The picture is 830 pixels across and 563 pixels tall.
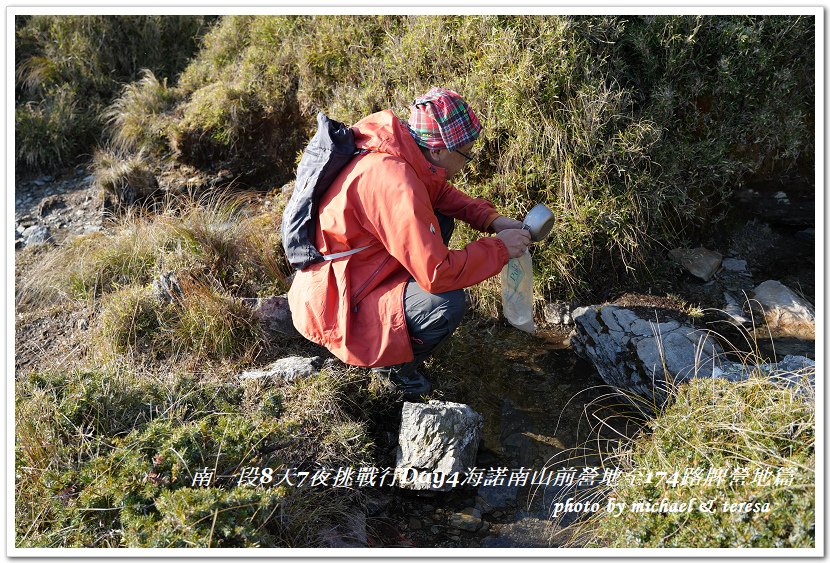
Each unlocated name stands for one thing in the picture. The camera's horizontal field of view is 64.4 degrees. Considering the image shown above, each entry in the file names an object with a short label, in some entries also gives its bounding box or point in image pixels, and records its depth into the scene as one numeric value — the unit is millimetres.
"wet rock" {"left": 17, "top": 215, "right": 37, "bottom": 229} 6473
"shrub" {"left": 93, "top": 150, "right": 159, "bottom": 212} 6246
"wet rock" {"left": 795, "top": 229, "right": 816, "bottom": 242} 5391
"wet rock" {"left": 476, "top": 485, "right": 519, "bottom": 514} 3652
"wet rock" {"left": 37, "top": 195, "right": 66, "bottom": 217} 6632
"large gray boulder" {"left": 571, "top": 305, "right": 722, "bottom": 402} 4059
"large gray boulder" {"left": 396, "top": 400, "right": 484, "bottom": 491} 3658
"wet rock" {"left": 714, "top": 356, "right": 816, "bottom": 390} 3408
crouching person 3322
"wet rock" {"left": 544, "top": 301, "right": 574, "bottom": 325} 4801
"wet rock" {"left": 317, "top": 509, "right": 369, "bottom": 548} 3242
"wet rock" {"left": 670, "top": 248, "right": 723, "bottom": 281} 4980
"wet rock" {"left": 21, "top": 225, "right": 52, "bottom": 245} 6172
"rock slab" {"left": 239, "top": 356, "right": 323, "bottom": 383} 4016
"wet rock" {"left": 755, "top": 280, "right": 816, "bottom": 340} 4633
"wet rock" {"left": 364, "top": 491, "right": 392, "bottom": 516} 3584
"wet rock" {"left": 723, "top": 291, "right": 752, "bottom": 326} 4671
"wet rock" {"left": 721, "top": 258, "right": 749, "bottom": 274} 5074
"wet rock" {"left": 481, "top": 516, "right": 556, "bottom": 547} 3438
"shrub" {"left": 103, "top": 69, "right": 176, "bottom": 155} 6914
